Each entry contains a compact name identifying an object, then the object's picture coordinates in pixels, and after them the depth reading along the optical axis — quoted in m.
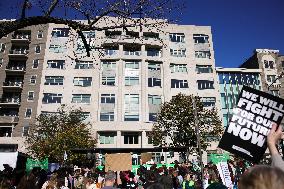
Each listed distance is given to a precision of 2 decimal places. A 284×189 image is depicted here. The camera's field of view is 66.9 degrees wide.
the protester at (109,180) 4.30
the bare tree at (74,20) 4.78
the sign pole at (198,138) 10.85
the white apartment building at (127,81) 29.59
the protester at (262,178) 1.21
